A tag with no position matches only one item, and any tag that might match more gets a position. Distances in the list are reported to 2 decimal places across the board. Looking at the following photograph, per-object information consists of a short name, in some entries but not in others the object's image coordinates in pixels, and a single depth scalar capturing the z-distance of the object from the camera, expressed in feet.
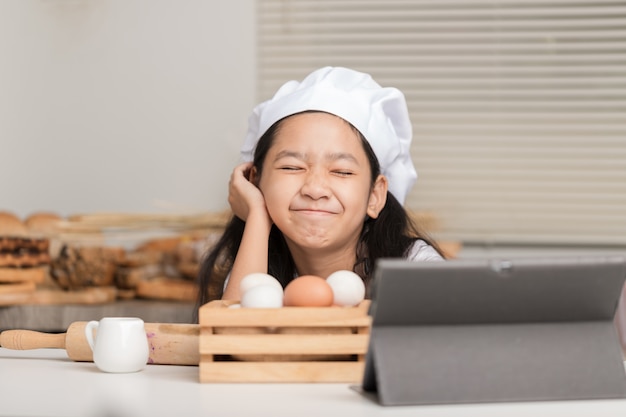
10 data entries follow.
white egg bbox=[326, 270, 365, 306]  4.61
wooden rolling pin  4.80
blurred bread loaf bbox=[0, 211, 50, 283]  8.13
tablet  3.90
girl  5.93
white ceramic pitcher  4.57
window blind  11.70
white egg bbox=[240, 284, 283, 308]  4.43
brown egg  4.43
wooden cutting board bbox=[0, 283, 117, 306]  8.33
